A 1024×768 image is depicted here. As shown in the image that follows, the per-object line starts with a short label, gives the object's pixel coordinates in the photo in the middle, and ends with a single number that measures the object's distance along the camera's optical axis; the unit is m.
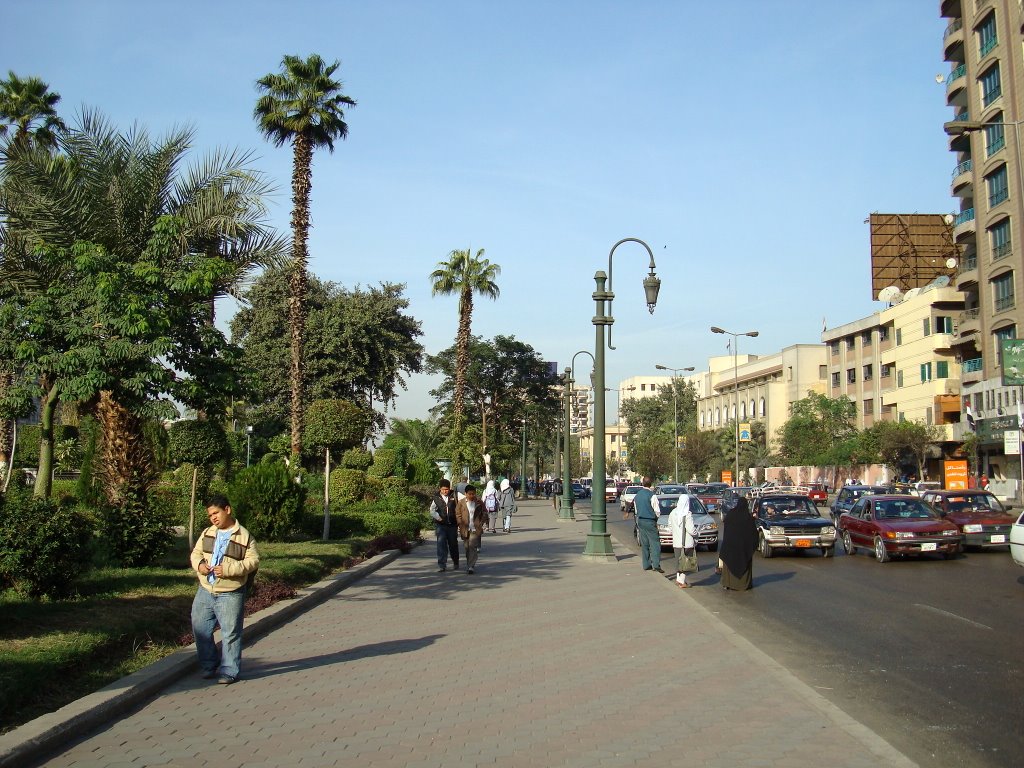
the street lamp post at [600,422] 20.31
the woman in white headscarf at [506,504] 31.80
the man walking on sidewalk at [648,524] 18.17
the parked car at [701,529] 23.38
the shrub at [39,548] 9.85
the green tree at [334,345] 48.72
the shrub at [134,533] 13.32
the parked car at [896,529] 19.78
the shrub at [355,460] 31.39
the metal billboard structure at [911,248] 74.81
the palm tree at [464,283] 49.22
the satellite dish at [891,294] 71.69
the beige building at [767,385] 92.25
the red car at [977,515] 22.12
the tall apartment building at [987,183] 46.84
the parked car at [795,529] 21.55
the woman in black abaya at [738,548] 15.55
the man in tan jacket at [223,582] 7.89
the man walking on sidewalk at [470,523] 17.77
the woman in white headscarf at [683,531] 17.05
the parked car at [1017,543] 14.80
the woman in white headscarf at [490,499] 31.17
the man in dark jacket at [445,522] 17.98
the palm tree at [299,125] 25.81
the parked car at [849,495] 30.30
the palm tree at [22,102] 29.48
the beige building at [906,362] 61.53
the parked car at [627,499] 42.98
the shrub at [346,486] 29.30
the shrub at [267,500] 18.91
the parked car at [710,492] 39.59
